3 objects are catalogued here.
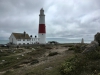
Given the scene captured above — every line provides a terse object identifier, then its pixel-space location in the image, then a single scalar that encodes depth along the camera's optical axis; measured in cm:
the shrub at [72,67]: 531
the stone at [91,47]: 727
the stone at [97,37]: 882
